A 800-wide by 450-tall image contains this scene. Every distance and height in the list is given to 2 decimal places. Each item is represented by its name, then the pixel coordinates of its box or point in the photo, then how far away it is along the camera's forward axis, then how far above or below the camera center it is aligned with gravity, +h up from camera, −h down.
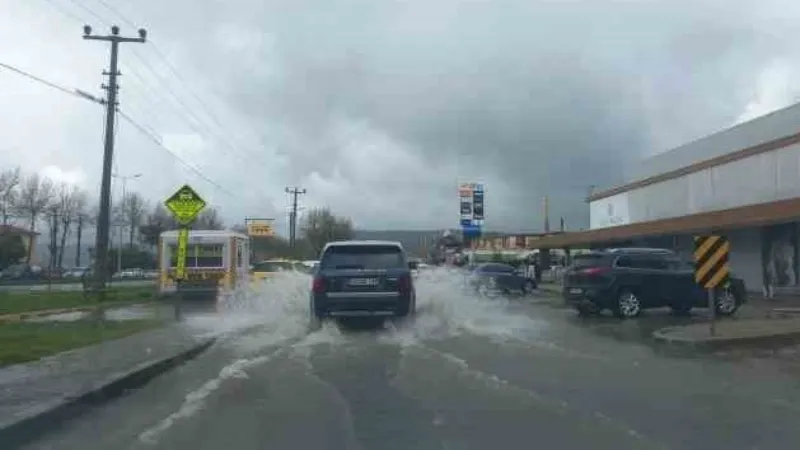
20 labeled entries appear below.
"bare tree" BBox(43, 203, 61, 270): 81.23 +4.96
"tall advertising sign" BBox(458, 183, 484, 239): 56.09 +4.76
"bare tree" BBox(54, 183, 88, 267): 82.62 +6.47
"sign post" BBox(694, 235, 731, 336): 18.22 +0.48
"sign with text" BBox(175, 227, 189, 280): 21.80 +0.71
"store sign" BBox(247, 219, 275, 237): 93.73 +5.65
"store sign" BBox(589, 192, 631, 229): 56.20 +4.82
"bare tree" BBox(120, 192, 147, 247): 91.88 +7.03
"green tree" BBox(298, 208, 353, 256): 112.62 +7.20
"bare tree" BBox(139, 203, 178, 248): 90.62 +5.78
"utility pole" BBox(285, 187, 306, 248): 100.19 +6.43
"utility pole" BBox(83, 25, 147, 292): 35.12 +3.74
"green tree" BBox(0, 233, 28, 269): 85.56 +3.13
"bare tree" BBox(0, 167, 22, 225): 72.44 +6.96
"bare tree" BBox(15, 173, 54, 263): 76.12 +6.75
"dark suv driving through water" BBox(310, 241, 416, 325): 19.45 -0.02
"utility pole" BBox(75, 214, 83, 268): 96.56 +2.62
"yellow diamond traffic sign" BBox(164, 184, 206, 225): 21.56 +1.84
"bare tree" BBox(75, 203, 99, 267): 85.79 +5.92
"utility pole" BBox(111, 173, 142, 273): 84.95 +5.49
